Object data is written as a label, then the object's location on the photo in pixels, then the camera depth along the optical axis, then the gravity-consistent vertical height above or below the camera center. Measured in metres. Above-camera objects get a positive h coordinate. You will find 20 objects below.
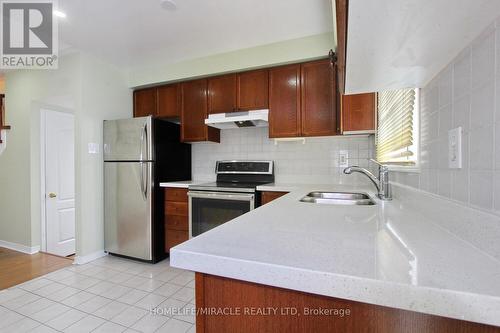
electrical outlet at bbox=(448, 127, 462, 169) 0.68 +0.04
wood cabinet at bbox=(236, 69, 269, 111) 2.62 +0.82
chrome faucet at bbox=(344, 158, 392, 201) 1.36 -0.11
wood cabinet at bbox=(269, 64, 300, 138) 2.51 +0.67
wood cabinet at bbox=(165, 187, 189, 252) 2.72 -0.61
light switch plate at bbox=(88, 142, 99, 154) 2.77 +0.19
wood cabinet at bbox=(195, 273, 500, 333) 0.41 -0.30
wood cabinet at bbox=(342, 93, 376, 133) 2.08 +0.45
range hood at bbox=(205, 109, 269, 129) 2.45 +0.47
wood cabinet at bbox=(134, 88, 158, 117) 3.17 +0.84
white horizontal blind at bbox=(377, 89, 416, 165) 1.18 +0.22
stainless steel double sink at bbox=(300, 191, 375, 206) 1.46 -0.24
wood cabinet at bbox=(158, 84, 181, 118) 3.03 +0.81
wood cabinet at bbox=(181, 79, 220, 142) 2.88 +0.63
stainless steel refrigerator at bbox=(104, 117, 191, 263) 2.68 -0.23
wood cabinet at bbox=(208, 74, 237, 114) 2.76 +0.82
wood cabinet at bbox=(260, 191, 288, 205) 2.31 -0.31
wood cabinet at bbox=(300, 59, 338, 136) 2.38 +0.65
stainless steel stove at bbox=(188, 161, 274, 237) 2.36 -0.32
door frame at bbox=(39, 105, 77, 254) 3.12 -0.27
